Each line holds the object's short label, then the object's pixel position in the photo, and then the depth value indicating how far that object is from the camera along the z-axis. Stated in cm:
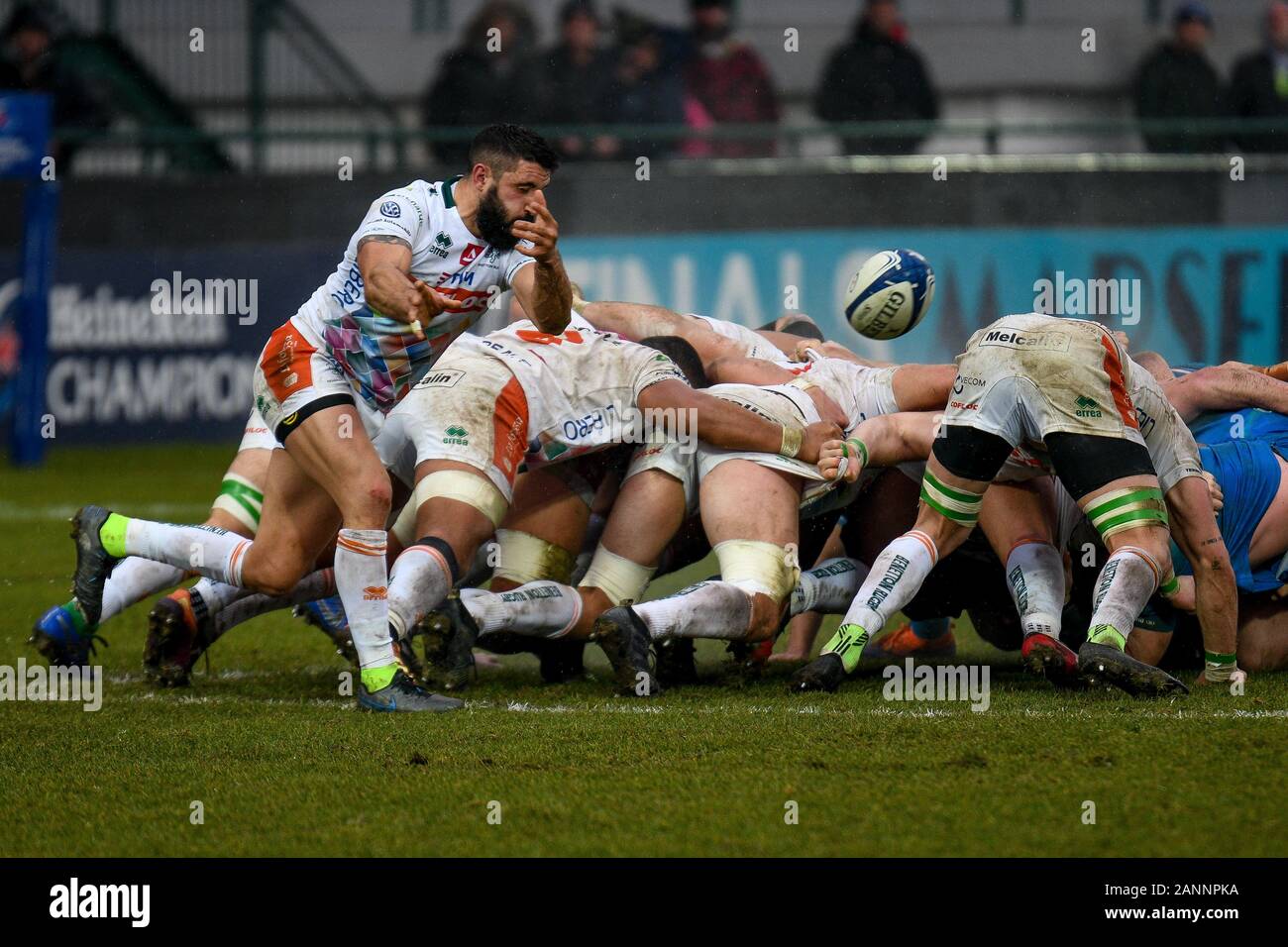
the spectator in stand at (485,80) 1727
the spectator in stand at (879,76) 1700
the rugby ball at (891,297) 764
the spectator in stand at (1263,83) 1692
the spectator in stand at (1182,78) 1708
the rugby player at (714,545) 620
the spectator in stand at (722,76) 1762
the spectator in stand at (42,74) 1814
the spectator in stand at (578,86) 1717
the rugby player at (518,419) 646
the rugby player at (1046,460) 601
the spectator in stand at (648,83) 1723
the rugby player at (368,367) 591
